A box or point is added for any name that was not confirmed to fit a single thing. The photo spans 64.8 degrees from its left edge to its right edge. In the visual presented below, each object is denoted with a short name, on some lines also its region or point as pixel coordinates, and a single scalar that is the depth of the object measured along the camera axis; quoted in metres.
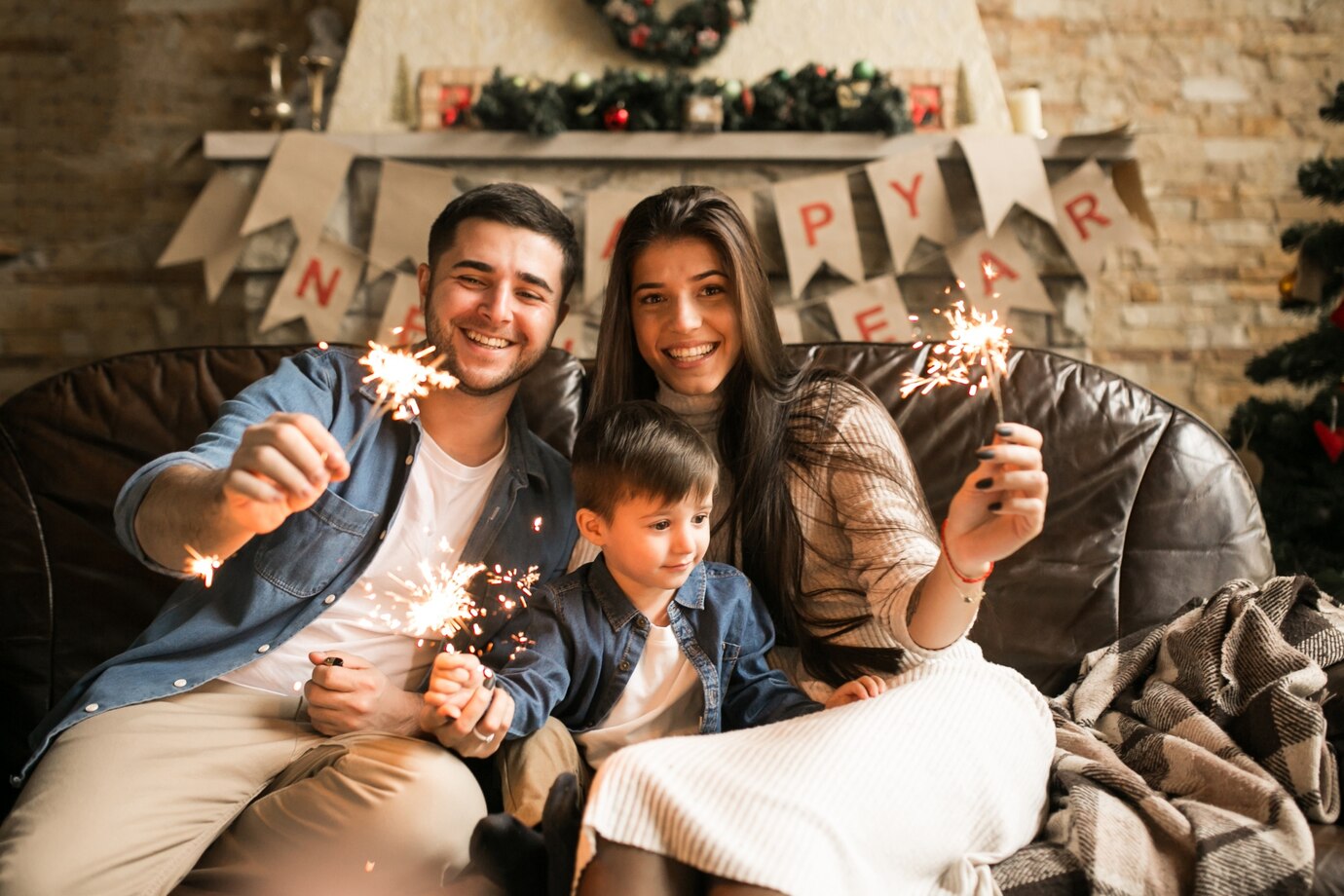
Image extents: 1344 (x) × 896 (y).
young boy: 1.42
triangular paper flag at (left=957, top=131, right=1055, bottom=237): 3.22
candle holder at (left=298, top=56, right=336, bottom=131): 3.49
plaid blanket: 1.26
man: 1.30
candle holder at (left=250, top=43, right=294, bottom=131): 3.47
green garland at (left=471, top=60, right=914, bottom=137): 3.25
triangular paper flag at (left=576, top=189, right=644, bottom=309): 3.28
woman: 1.13
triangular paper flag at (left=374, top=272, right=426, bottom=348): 3.31
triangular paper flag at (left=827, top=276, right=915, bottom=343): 3.35
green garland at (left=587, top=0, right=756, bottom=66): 3.38
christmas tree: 2.60
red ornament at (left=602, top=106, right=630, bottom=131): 3.29
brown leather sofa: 1.92
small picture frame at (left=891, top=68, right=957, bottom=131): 3.45
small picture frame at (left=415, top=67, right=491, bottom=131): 3.41
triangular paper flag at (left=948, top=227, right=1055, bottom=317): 3.34
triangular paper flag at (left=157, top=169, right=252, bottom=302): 3.40
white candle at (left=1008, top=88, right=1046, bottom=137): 3.50
